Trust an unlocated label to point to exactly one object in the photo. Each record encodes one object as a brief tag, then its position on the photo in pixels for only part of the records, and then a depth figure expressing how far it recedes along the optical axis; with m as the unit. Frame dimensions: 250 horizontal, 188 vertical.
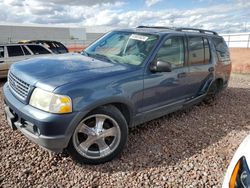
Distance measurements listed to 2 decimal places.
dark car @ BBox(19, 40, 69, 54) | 11.45
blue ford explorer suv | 2.61
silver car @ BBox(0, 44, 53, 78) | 8.03
